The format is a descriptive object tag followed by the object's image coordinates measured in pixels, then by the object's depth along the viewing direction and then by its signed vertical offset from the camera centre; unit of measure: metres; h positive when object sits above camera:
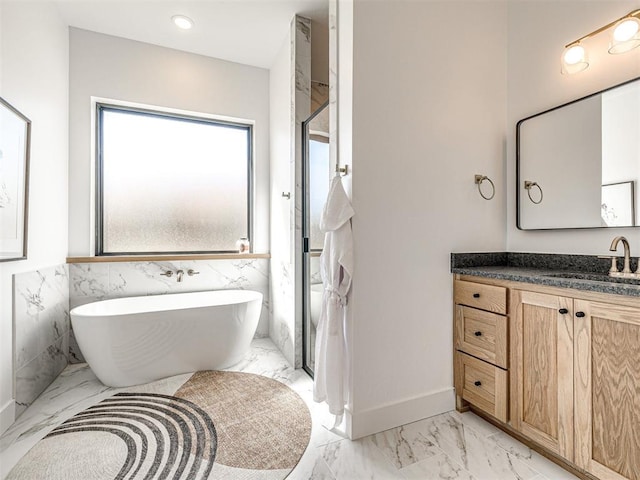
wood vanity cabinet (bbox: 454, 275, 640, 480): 1.17 -0.59
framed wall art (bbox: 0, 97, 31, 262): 1.67 +0.34
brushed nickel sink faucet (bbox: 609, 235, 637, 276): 1.46 -0.06
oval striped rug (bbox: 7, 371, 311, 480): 1.39 -1.01
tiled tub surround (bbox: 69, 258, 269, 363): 2.60 -0.35
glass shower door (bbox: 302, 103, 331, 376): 2.22 +0.21
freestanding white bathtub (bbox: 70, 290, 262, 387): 2.02 -0.67
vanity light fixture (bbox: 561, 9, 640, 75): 1.46 +0.98
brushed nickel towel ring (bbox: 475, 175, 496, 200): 1.98 +0.36
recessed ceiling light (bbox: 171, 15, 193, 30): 2.45 +1.75
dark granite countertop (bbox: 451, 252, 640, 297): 1.26 -0.17
